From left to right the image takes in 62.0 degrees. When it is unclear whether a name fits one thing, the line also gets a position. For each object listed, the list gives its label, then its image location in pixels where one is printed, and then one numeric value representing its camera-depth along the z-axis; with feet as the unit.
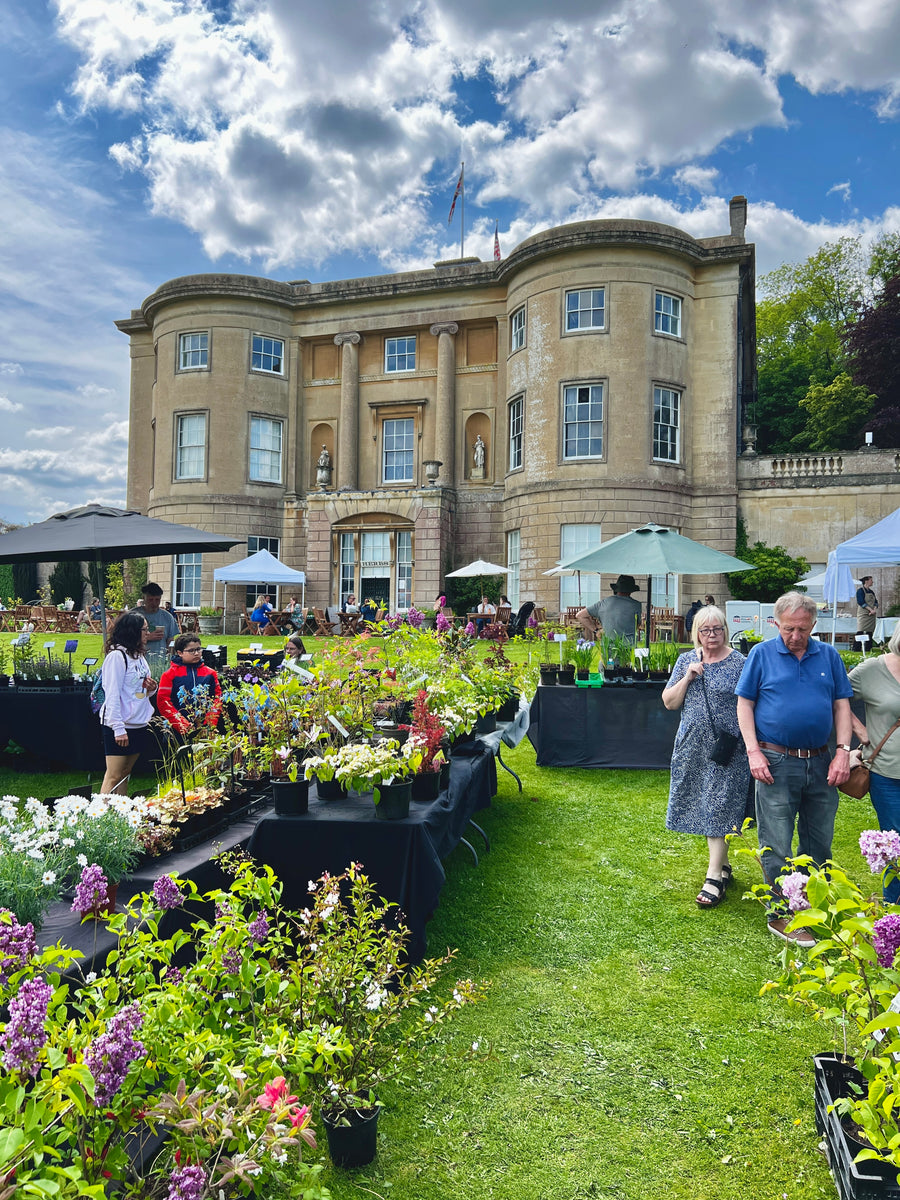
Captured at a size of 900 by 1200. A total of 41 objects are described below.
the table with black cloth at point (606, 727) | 25.25
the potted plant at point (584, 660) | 25.89
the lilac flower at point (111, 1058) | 4.51
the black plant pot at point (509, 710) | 22.11
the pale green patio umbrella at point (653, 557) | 30.04
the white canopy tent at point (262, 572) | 65.87
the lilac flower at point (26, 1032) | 4.39
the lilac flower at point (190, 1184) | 4.36
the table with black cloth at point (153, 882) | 7.92
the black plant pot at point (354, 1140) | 8.19
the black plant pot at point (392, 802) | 11.98
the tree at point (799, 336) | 116.06
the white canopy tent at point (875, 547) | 34.13
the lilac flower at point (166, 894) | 6.76
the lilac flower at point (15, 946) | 5.60
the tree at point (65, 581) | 97.86
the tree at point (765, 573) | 68.64
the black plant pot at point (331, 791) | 13.23
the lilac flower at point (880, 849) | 7.23
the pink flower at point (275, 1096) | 5.14
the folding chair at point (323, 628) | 70.13
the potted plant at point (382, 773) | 11.81
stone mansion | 69.51
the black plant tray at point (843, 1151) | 6.64
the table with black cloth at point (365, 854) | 11.82
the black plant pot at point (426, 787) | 13.32
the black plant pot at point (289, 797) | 12.24
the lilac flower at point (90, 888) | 6.95
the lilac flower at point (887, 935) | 6.15
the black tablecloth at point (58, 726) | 24.77
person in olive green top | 12.67
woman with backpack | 18.66
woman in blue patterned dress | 15.11
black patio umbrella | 23.29
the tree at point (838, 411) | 97.30
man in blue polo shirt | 13.06
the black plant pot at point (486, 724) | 19.66
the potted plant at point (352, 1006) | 7.68
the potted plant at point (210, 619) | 77.71
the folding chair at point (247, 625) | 75.61
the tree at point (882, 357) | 93.50
